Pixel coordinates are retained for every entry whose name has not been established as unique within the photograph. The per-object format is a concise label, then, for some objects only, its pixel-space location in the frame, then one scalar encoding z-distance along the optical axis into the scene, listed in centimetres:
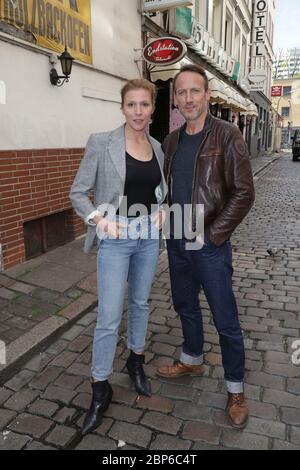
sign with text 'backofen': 459
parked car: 2654
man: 231
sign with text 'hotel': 2317
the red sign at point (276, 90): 3831
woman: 231
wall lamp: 514
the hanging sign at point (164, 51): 792
